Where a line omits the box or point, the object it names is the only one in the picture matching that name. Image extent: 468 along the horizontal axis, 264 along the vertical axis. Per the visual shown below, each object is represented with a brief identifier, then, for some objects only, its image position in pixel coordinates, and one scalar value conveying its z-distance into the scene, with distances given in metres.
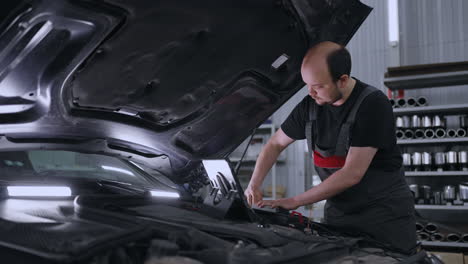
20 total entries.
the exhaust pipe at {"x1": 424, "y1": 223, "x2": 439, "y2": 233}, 3.72
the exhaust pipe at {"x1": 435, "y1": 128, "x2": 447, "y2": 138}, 3.94
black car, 1.00
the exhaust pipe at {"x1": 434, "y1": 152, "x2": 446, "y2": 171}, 3.93
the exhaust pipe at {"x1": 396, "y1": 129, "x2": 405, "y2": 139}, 4.05
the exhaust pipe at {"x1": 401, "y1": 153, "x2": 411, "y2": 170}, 4.03
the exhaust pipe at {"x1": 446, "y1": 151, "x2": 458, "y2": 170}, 3.87
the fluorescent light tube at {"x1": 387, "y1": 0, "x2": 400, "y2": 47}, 4.93
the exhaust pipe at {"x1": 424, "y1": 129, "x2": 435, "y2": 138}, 3.98
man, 1.53
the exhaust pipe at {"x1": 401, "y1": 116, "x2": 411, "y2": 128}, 4.08
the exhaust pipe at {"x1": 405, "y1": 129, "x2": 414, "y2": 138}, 4.04
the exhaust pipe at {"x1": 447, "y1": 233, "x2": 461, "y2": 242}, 3.67
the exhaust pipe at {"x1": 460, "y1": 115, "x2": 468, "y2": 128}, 3.96
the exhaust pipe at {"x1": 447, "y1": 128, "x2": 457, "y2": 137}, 3.91
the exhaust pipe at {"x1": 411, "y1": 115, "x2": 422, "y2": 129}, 4.05
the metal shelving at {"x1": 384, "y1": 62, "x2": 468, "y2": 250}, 3.87
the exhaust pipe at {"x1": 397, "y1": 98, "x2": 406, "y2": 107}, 4.11
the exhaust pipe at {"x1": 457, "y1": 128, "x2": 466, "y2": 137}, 3.90
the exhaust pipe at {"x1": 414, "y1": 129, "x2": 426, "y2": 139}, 4.02
